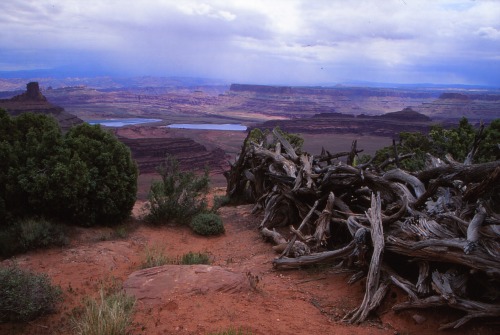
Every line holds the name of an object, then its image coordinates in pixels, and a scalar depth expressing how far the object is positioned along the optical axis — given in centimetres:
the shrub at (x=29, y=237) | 836
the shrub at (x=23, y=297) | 510
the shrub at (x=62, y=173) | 934
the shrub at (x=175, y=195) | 1205
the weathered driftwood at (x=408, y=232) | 487
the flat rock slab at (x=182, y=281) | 576
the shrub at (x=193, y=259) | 767
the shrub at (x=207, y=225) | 1112
